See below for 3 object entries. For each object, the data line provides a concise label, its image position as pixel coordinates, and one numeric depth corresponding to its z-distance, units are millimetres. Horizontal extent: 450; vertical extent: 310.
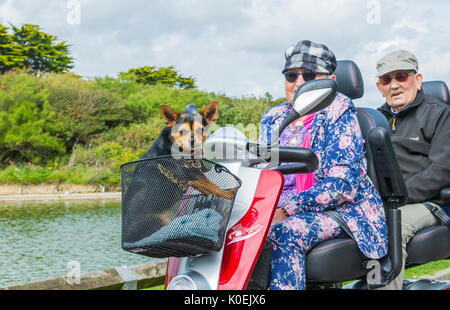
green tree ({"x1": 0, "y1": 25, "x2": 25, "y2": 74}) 23281
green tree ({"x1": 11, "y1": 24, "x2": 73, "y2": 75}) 24406
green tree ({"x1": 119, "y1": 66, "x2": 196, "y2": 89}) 27031
